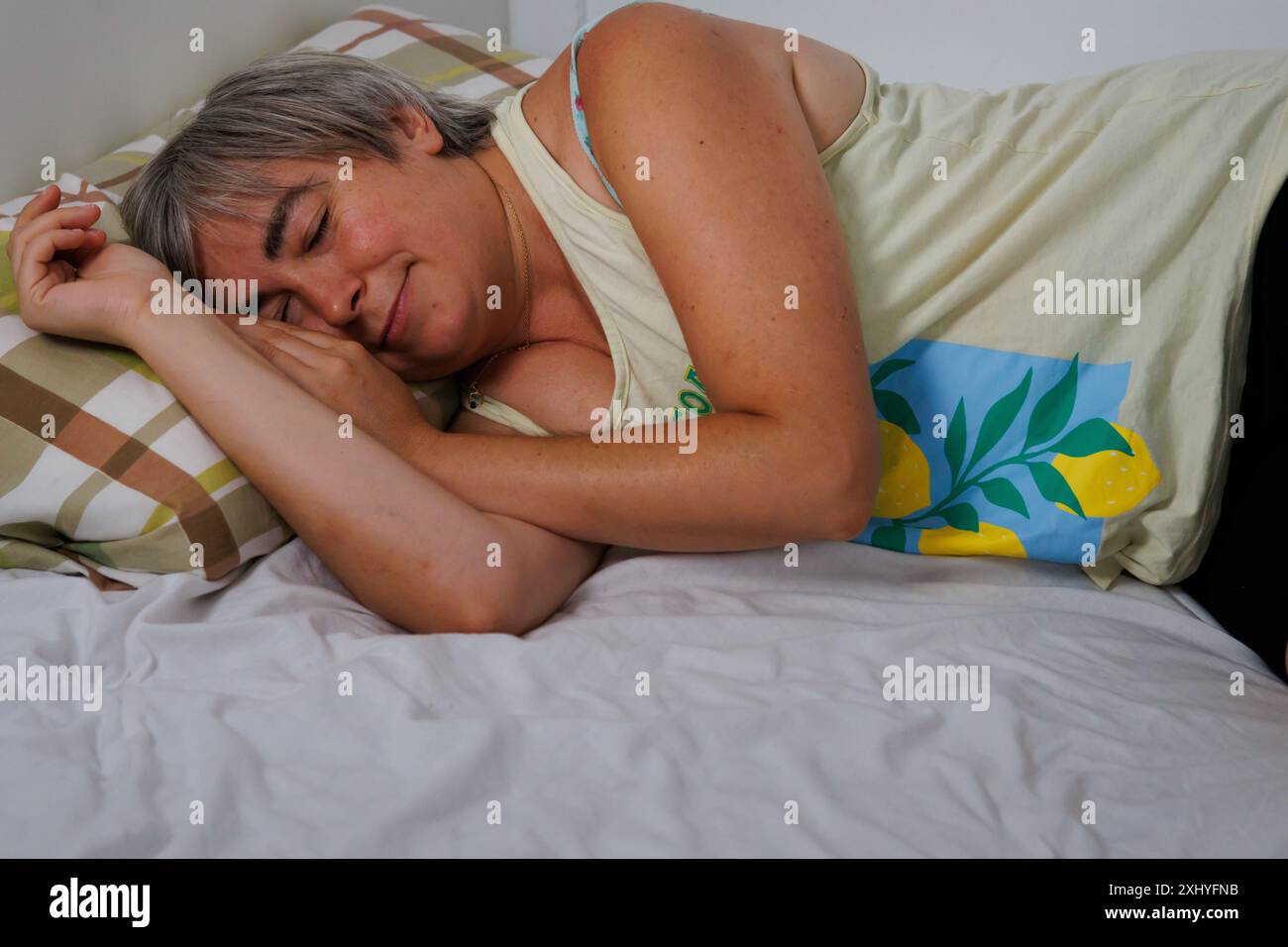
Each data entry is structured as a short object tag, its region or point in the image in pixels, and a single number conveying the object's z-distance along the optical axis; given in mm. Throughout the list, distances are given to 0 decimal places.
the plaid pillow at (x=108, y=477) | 1098
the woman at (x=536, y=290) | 1025
